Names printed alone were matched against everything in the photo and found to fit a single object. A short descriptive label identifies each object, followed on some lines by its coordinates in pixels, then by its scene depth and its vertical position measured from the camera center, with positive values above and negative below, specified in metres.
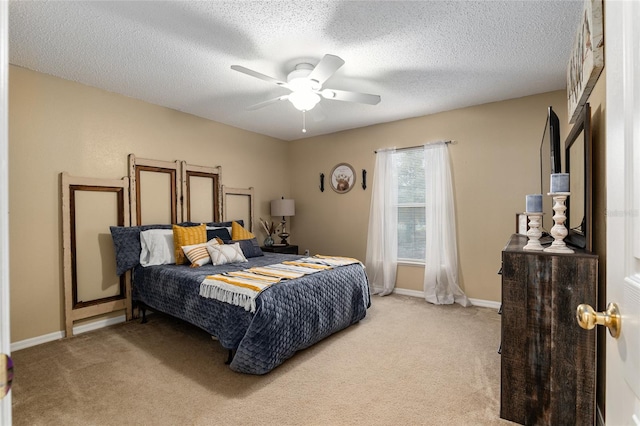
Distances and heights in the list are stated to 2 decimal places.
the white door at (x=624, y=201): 0.54 +0.02
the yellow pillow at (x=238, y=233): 4.26 -0.27
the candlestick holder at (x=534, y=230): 1.86 -0.11
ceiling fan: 2.65 +1.06
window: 4.50 +0.11
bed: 2.30 -0.79
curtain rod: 4.19 +0.92
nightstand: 4.92 -0.57
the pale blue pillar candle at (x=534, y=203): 1.87 +0.05
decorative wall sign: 1.56 +0.89
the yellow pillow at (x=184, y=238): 3.51 -0.28
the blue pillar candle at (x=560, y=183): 1.74 +0.15
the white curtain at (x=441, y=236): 4.13 -0.32
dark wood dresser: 1.62 -0.69
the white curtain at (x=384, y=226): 4.63 -0.21
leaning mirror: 1.70 +0.17
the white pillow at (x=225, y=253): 3.48 -0.46
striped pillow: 3.37 -0.45
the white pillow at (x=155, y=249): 3.46 -0.39
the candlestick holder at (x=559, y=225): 1.74 -0.08
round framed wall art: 5.08 +0.56
